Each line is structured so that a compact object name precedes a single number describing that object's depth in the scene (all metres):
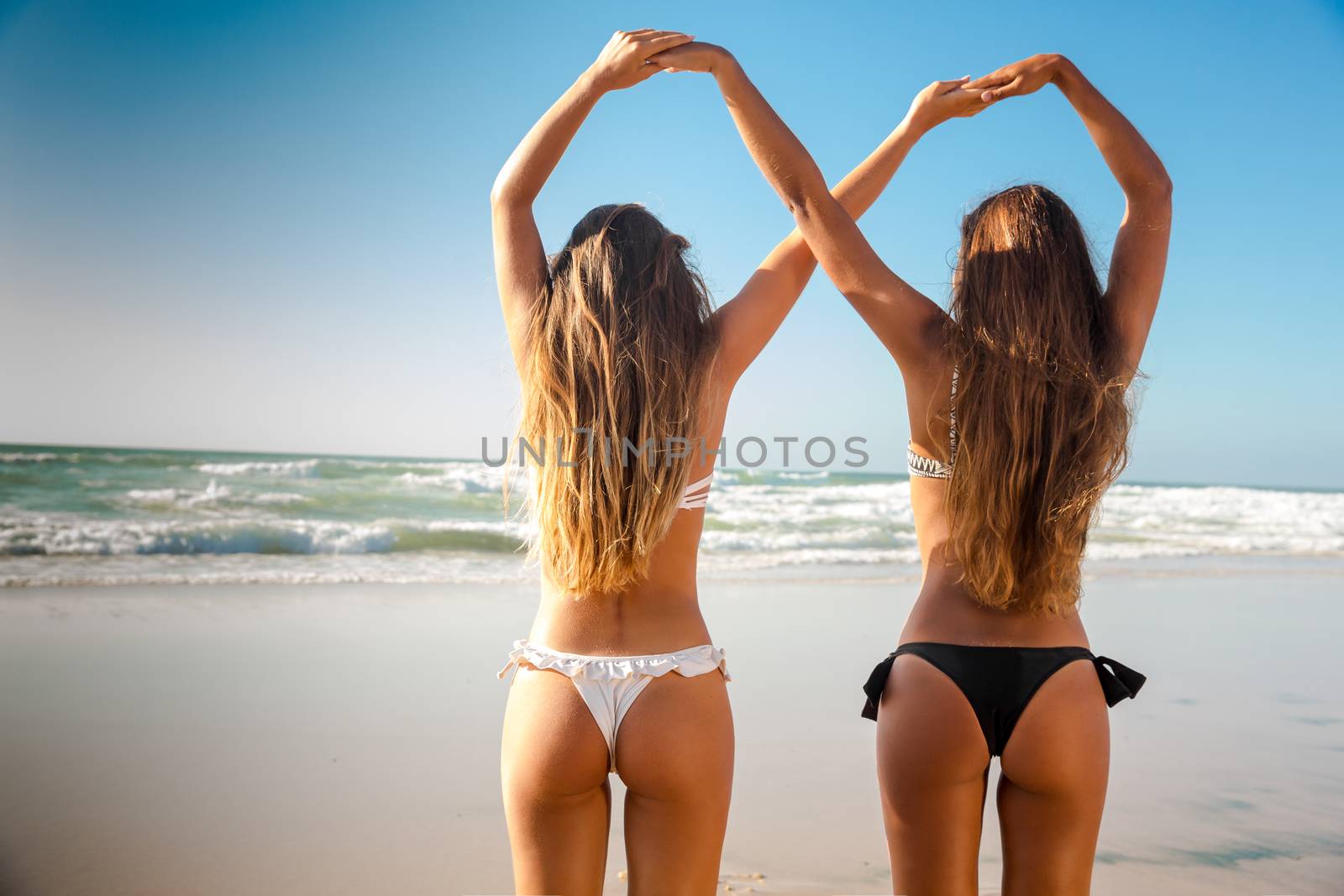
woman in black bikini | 1.81
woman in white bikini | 1.71
